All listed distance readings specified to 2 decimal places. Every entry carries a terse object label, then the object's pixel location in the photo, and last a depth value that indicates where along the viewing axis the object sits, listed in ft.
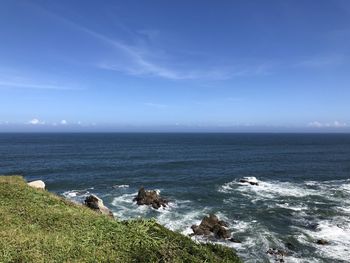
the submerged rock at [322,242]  111.45
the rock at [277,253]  99.40
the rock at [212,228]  117.50
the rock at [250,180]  220.02
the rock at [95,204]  119.57
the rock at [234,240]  113.91
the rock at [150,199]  162.20
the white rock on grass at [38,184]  122.44
